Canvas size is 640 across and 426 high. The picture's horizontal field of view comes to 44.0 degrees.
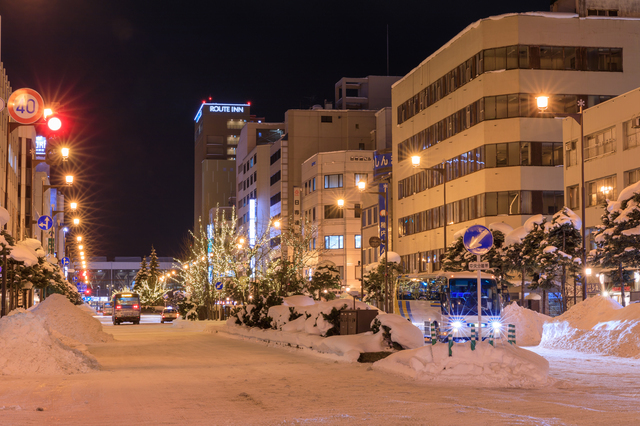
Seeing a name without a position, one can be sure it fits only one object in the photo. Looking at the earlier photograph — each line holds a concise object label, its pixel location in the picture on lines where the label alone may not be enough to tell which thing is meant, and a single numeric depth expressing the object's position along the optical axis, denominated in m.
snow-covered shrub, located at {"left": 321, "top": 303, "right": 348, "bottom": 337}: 24.41
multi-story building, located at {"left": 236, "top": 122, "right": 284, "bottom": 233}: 117.12
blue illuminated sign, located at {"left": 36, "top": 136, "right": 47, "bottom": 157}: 79.94
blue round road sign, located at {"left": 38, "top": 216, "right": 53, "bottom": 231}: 46.36
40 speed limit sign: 29.16
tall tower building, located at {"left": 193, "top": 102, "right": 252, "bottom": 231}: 194.09
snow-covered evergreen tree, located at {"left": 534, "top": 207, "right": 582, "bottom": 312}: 40.09
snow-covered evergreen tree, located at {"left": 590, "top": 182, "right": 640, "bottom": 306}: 33.56
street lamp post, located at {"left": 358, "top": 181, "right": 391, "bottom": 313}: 44.35
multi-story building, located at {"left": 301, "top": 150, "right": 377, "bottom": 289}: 90.94
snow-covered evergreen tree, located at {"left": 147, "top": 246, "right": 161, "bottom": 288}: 110.56
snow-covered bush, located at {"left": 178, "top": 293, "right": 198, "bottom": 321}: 56.72
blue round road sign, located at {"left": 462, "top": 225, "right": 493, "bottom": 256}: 17.83
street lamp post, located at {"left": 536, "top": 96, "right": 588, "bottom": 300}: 32.12
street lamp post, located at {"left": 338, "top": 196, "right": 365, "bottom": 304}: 53.07
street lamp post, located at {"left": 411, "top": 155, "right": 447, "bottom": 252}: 42.86
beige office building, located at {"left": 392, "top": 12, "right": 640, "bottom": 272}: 55.78
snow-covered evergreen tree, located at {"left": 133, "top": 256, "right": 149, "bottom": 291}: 111.44
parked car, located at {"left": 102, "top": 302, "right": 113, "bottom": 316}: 96.44
